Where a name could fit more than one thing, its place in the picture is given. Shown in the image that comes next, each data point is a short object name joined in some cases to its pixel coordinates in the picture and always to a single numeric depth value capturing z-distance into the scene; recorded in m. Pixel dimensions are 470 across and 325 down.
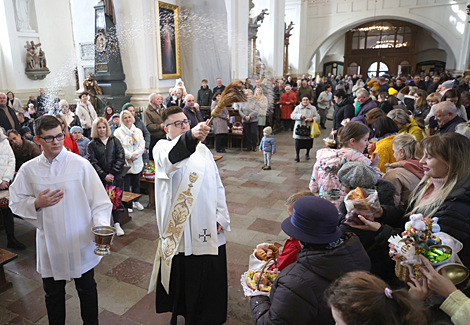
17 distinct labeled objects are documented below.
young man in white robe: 2.27
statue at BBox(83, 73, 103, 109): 9.07
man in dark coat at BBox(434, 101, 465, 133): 4.11
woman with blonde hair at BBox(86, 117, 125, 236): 4.32
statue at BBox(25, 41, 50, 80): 13.11
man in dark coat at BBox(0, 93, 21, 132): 6.64
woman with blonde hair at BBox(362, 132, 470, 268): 1.65
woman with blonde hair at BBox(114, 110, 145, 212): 5.21
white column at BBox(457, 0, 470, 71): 17.84
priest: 2.39
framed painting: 9.36
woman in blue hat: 1.39
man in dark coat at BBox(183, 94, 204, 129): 6.71
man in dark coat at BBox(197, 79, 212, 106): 10.09
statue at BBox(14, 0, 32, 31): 12.84
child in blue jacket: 7.23
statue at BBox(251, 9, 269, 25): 14.53
